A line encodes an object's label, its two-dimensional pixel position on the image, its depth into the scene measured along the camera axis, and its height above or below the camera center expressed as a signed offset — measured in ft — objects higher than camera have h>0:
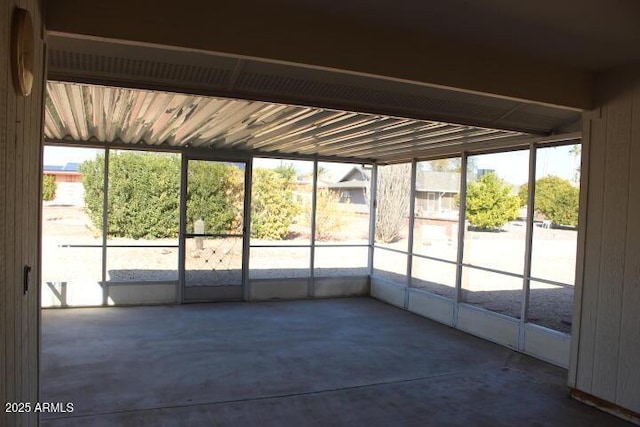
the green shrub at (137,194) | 25.23 -0.03
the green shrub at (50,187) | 25.29 +0.11
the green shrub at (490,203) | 19.86 +0.18
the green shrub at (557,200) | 17.12 +0.35
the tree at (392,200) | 26.76 +0.17
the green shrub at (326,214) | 28.43 -0.80
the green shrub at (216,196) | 25.44 +0.02
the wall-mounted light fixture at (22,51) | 5.25 +1.60
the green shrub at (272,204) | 27.09 -0.29
